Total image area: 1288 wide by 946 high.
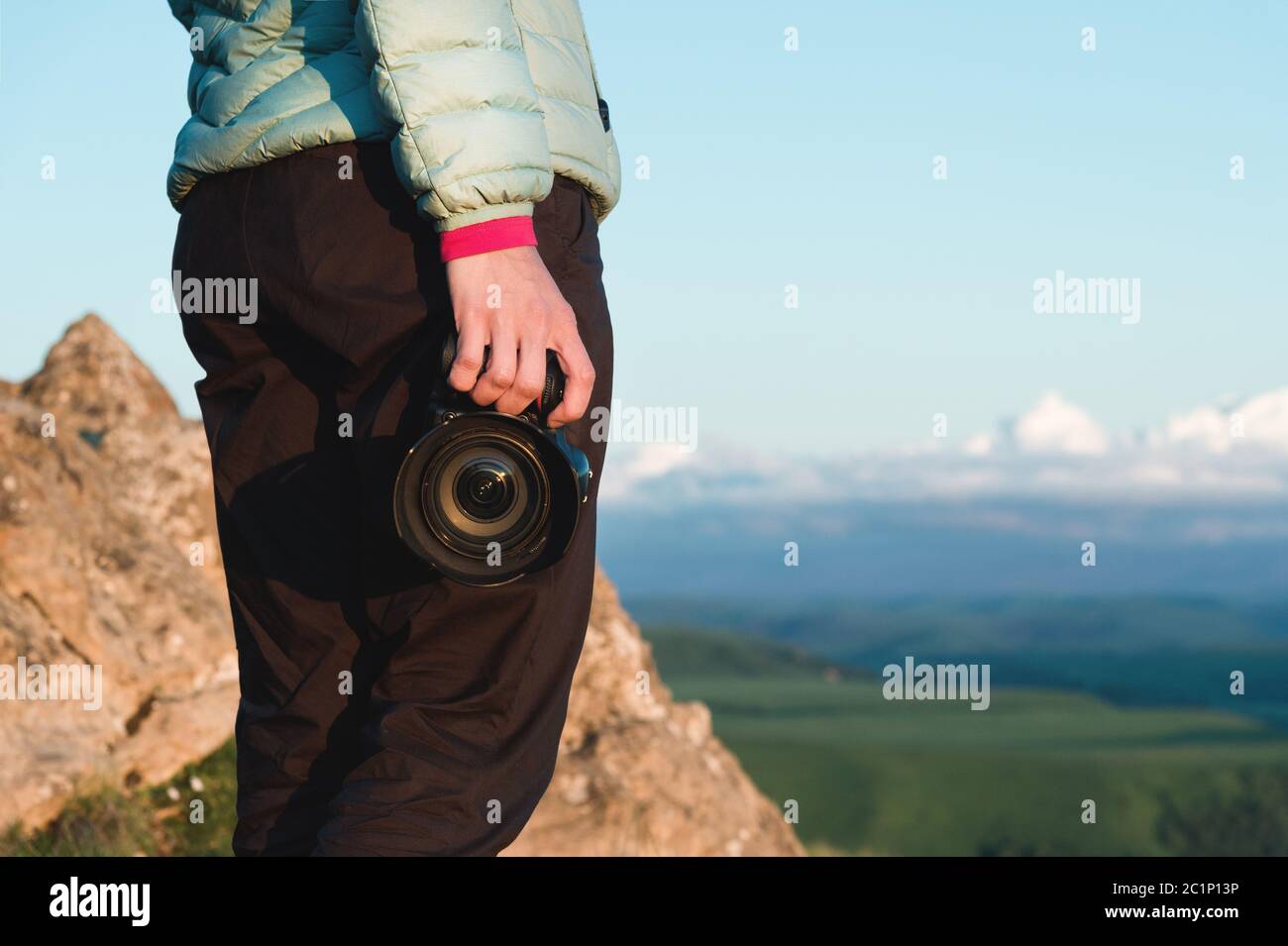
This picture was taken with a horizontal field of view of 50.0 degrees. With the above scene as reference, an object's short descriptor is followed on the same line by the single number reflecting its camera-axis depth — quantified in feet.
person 7.07
